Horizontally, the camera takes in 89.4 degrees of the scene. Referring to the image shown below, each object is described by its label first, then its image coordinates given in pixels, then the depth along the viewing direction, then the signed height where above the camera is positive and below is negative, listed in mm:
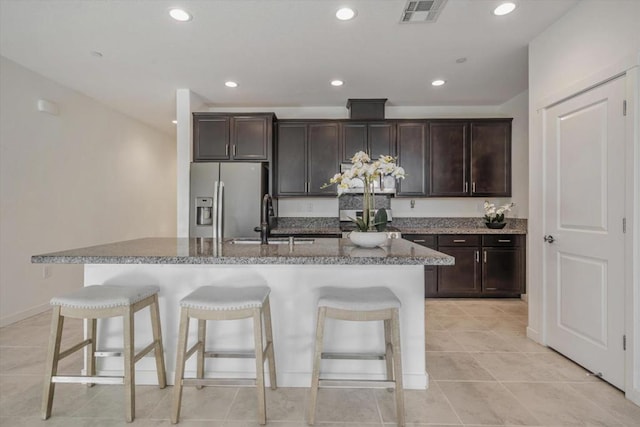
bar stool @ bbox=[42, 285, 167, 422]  1658 -526
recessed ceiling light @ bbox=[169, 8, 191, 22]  2398 +1508
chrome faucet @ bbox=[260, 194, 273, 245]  2303 -98
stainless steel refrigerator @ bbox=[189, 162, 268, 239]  3865 +210
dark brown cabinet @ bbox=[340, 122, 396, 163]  4316 +1020
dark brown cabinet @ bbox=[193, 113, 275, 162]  4168 +1004
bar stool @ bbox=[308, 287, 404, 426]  1611 -520
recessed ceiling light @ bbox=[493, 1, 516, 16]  2314 +1506
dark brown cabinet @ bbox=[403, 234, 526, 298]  4031 -650
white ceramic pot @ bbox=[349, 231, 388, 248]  1995 -147
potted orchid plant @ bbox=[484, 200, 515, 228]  4152 -35
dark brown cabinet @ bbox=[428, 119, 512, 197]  4281 +751
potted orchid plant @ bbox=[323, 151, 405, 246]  1961 +220
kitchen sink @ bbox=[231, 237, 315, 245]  2355 -207
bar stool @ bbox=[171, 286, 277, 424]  1615 -515
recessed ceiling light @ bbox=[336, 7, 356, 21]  2380 +1504
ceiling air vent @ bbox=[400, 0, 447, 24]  2279 +1499
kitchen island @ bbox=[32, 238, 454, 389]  2010 -638
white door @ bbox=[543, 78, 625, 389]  2029 -95
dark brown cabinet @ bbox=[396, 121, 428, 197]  4320 +820
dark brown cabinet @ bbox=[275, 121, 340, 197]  4320 +780
